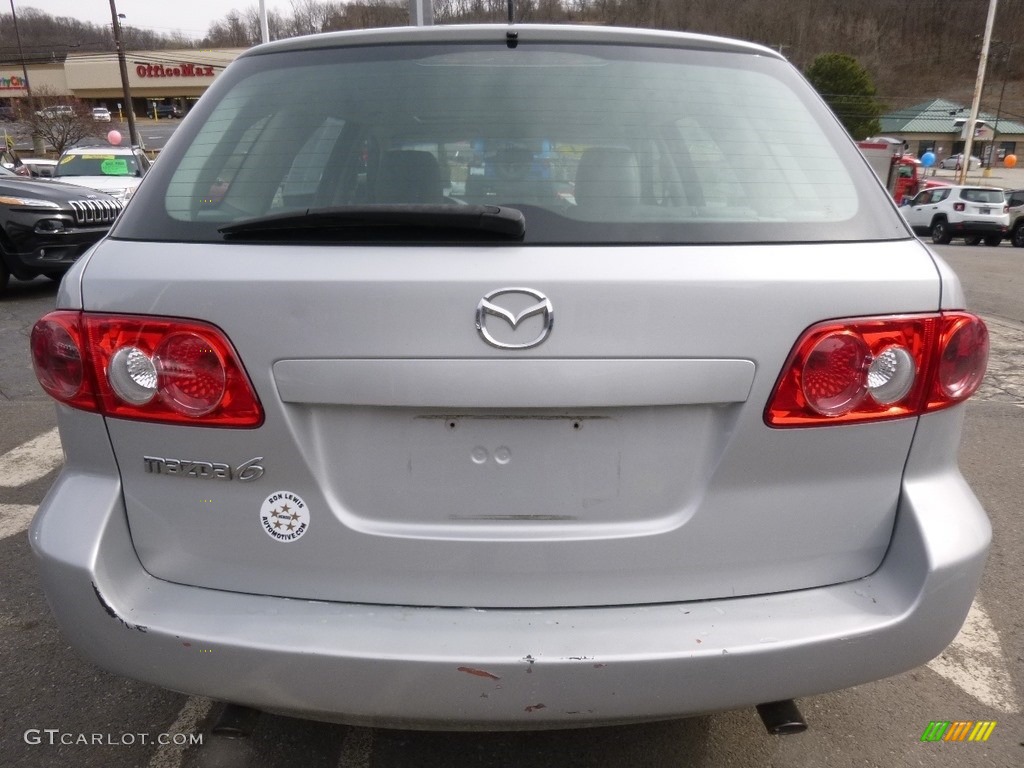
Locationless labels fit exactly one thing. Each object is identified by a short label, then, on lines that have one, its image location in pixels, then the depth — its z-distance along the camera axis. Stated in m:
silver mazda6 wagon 1.53
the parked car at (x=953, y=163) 74.72
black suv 8.65
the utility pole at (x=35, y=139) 46.44
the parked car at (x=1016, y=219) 24.47
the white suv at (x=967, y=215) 24.28
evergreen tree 73.25
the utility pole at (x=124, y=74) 33.25
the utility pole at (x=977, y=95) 39.38
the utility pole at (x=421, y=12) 7.82
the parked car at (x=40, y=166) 26.17
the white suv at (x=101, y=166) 13.67
